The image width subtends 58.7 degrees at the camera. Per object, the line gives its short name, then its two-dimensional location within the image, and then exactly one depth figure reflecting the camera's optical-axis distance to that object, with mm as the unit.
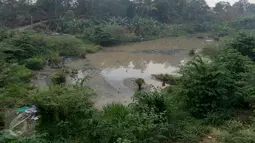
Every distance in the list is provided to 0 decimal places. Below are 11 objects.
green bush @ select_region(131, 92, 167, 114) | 6320
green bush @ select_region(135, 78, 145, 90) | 10968
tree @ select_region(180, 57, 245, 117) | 6738
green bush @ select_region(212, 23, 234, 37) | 31547
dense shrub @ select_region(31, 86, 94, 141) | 5426
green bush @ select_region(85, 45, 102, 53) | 19256
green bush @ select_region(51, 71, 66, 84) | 11119
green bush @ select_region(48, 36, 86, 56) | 17181
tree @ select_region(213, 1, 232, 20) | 42741
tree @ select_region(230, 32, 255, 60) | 12469
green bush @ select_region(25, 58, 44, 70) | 13266
